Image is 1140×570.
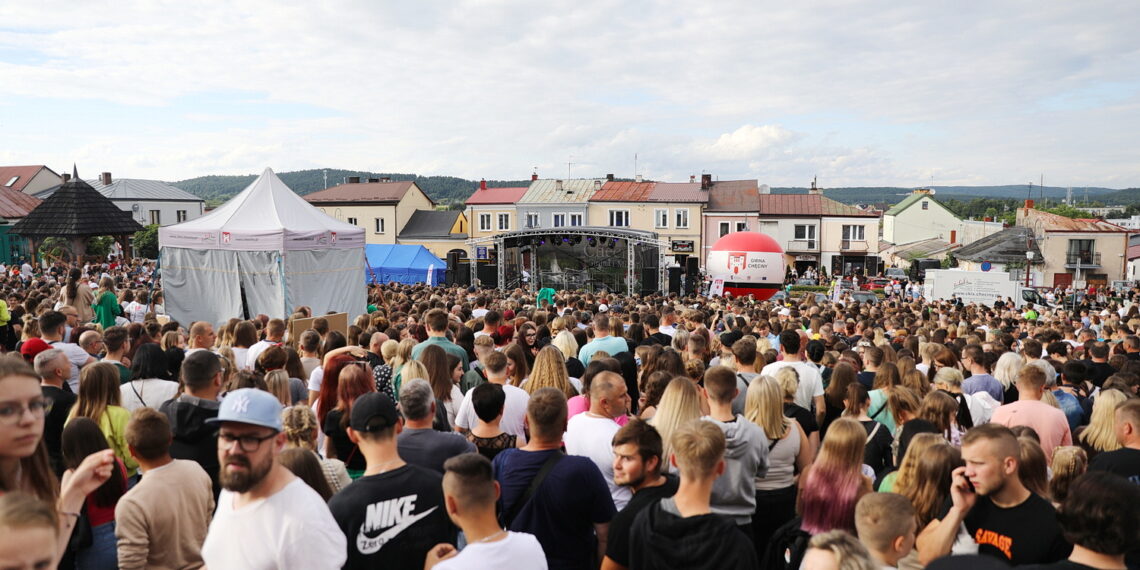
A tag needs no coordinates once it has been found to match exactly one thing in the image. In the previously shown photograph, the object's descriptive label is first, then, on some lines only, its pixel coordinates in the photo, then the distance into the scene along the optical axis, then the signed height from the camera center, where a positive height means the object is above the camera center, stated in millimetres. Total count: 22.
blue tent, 33584 -1188
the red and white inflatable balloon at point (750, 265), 26922 -1123
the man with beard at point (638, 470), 3041 -1065
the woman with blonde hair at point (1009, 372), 6488 -1309
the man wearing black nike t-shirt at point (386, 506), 2828 -1101
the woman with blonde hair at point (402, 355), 5902 -991
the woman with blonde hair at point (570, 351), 6383 -1112
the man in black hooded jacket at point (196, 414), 3779 -960
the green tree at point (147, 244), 47312 -107
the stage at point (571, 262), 29984 -1090
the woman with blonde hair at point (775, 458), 4172 -1366
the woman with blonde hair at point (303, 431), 3547 -1026
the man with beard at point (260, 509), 2480 -983
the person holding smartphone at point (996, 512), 2885 -1193
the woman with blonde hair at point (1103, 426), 4305 -1227
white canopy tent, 13875 -361
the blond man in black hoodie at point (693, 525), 2639 -1129
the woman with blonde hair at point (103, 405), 3973 -935
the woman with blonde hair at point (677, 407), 3840 -959
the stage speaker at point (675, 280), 28594 -1788
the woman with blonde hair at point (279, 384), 4766 -992
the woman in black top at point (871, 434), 4398 -1300
